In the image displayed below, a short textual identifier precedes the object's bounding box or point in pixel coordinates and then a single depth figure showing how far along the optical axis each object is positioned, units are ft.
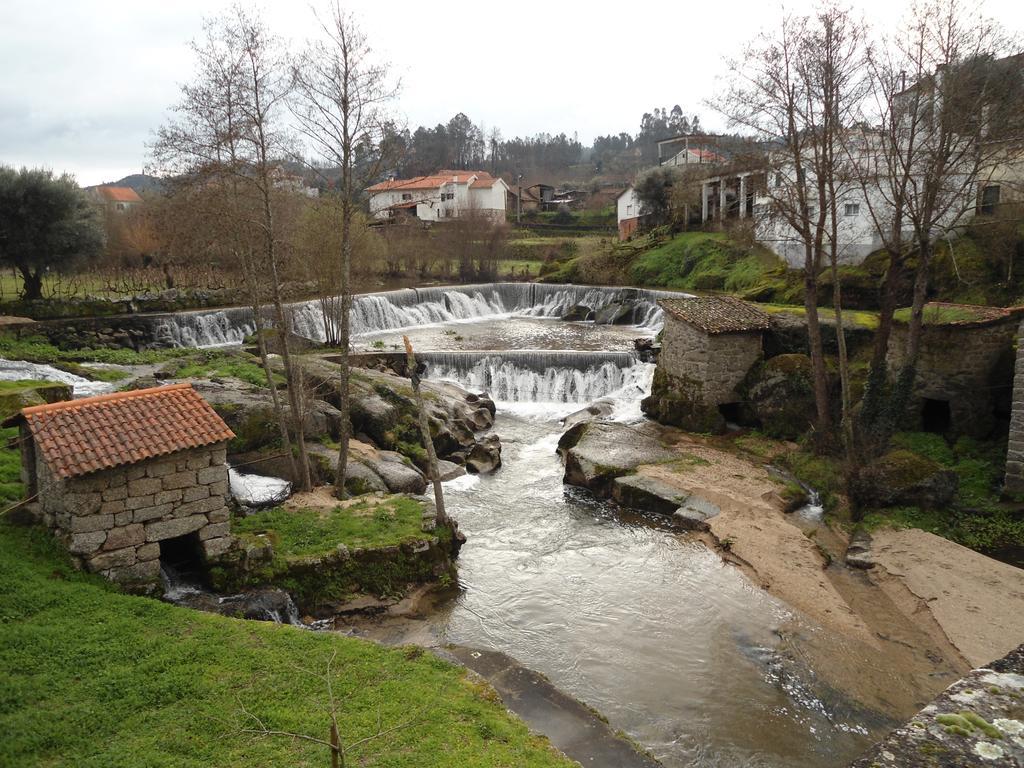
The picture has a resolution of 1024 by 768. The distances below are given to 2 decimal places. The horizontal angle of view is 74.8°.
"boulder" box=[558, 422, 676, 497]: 51.15
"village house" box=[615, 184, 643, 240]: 168.31
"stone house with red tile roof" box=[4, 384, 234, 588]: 27.84
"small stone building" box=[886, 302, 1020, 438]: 47.47
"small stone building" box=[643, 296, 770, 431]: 60.34
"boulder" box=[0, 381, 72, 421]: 39.68
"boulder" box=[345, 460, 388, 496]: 45.31
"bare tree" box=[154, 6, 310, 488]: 38.22
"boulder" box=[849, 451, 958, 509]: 42.96
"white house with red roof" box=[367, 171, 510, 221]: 165.20
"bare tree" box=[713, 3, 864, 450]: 45.62
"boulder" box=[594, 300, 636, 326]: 114.01
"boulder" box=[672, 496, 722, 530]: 44.27
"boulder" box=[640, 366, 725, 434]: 61.11
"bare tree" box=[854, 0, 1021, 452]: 42.83
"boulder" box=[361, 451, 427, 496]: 48.14
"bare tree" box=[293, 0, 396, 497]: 38.40
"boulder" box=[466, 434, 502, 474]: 55.83
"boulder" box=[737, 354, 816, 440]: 57.21
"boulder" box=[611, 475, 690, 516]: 46.83
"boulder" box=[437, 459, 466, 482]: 54.13
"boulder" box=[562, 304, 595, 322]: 120.19
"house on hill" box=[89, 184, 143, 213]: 156.78
